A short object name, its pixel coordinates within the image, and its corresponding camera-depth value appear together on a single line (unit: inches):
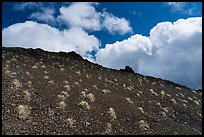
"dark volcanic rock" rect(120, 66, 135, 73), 2311.6
